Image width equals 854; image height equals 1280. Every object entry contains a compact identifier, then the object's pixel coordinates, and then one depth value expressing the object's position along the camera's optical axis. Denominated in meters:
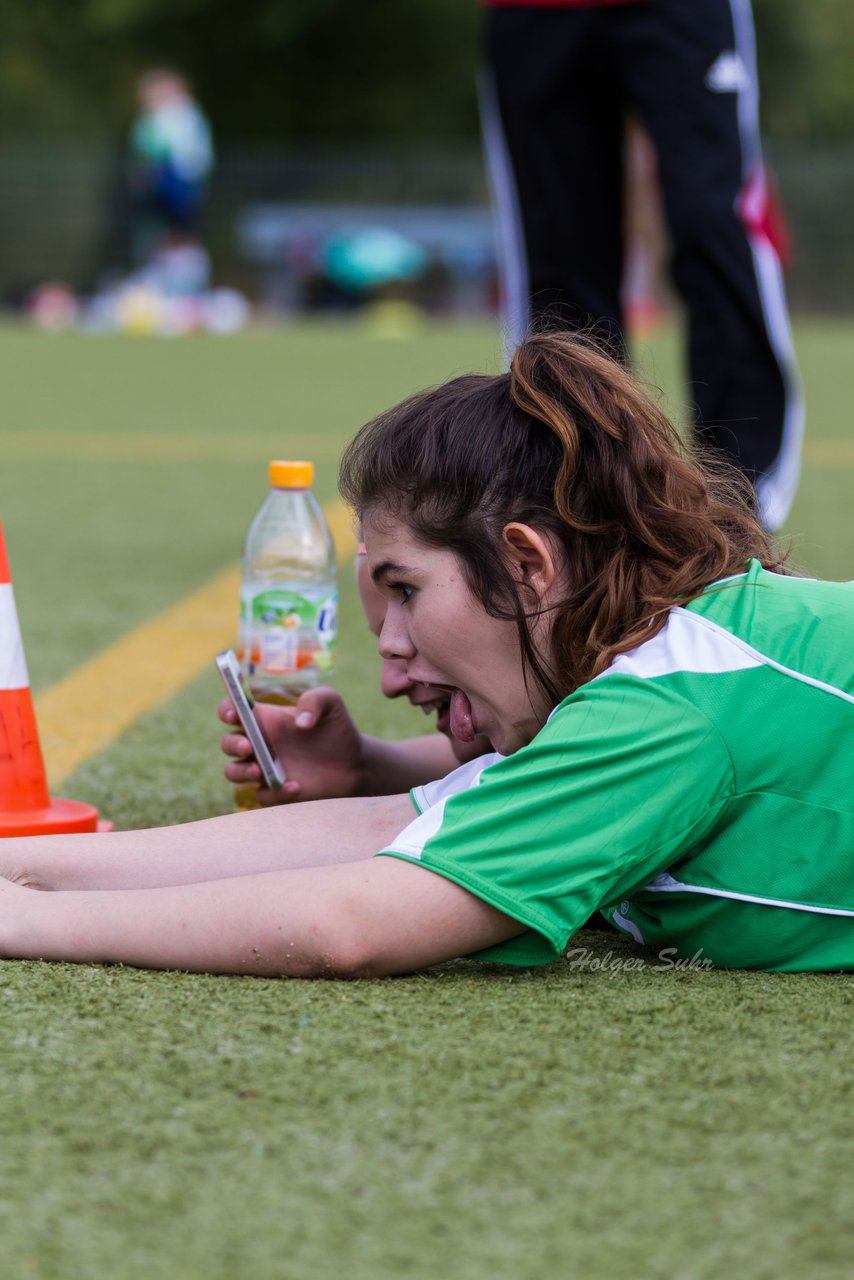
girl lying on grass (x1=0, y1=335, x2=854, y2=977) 3.39
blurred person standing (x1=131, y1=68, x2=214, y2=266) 37.56
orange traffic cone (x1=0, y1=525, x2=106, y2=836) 4.62
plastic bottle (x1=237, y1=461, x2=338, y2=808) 5.37
